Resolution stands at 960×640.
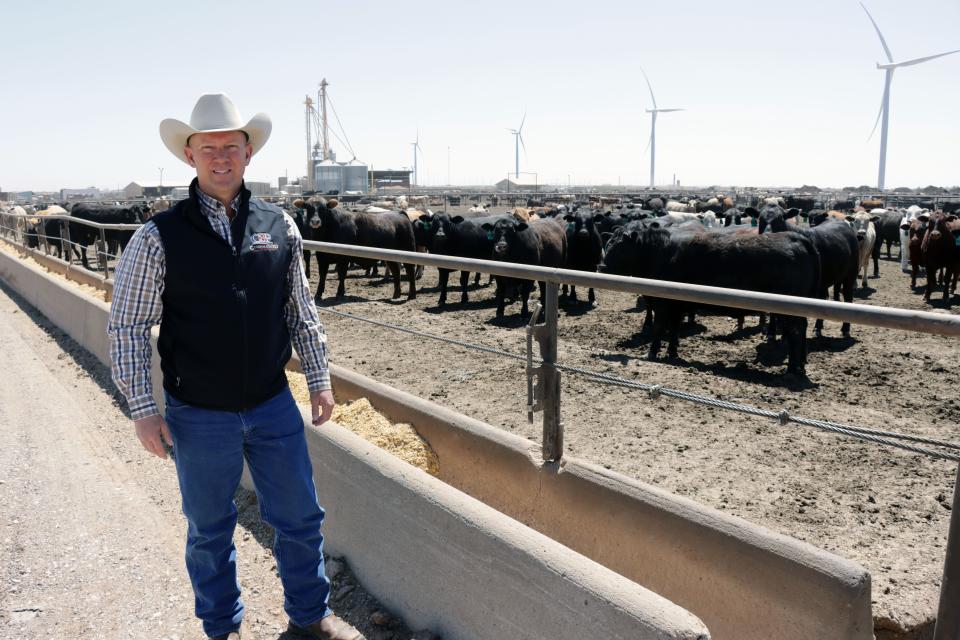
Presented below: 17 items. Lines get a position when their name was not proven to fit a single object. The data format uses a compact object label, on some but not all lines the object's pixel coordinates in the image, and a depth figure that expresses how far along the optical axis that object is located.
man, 2.51
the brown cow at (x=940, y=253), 14.18
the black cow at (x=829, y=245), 11.00
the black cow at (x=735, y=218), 16.76
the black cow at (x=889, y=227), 23.09
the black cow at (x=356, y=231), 15.24
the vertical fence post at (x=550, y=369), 3.12
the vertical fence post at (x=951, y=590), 1.92
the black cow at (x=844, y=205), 29.49
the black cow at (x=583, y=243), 14.96
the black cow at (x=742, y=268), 9.02
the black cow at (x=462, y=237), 15.57
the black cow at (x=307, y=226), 15.45
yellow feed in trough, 4.13
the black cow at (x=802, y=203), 26.69
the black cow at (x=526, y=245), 12.99
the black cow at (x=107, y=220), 21.12
